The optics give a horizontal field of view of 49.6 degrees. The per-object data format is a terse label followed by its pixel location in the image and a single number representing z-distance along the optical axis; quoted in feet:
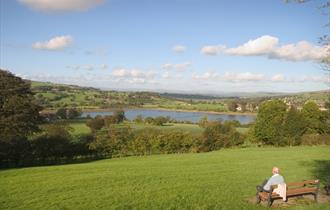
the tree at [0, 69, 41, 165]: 128.47
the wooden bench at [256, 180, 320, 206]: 46.98
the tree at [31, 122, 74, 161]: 143.84
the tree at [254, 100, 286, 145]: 220.84
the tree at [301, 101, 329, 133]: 226.17
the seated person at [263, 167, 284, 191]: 48.03
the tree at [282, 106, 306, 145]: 215.10
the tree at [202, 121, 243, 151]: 204.36
